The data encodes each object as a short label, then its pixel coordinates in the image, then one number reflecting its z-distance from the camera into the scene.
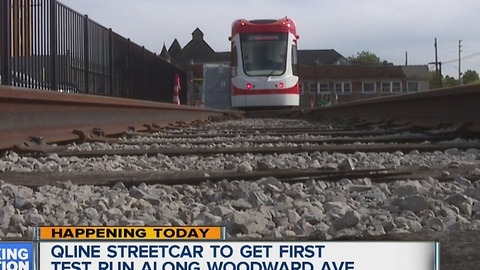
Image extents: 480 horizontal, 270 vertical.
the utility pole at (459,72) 87.51
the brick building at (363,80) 69.88
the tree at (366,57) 139.00
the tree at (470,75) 120.06
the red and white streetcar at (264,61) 23.47
